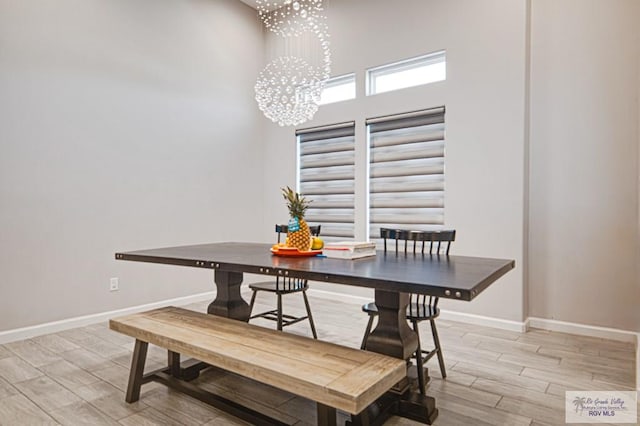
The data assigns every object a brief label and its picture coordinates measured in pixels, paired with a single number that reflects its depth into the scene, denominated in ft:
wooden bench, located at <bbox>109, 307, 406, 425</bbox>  4.60
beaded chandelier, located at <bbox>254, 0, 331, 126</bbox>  10.68
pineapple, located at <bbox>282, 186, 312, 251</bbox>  7.98
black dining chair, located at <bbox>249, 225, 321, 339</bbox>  9.73
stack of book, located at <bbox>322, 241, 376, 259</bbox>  7.36
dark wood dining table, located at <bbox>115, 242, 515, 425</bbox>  5.21
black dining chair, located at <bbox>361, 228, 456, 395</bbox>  7.10
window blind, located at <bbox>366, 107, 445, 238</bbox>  12.73
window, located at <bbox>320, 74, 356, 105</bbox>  14.82
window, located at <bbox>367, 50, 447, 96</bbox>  12.81
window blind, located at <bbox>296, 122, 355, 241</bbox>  14.84
